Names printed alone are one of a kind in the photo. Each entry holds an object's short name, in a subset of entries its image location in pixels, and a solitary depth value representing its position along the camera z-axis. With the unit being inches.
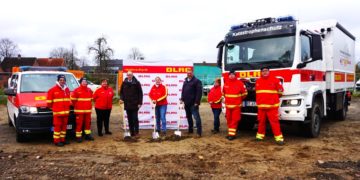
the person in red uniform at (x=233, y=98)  338.3
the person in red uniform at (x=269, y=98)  317.5
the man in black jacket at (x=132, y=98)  378.0
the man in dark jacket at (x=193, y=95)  377.7
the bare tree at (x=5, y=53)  2952.8
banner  419.8
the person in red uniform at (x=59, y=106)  321.7
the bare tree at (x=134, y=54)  2900.8
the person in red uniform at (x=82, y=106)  346.3
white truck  322.7
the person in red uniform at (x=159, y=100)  393.7
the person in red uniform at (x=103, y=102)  379.2
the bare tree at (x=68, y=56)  2656.5
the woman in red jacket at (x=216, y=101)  401.4
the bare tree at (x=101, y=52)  1919.3
